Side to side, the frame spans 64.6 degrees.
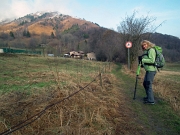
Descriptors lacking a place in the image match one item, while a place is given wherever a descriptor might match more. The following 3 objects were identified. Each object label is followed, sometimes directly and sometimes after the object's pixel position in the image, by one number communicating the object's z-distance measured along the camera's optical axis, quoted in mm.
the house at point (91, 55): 52297
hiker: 5098
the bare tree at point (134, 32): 16922
